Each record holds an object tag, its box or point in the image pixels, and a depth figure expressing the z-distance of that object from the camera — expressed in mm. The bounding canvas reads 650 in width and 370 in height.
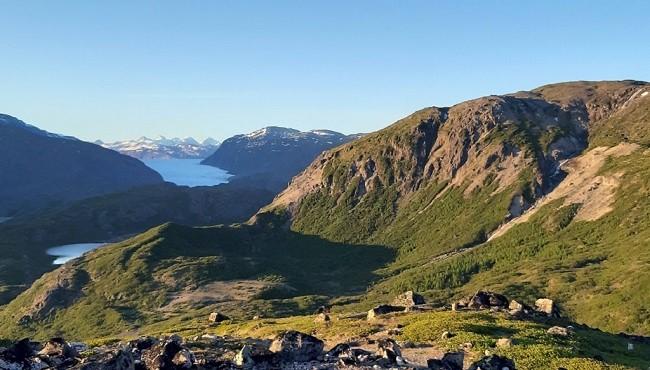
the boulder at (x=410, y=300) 89812
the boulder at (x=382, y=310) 75812
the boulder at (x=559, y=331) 57734
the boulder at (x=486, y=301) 83812
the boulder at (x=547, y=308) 82550
